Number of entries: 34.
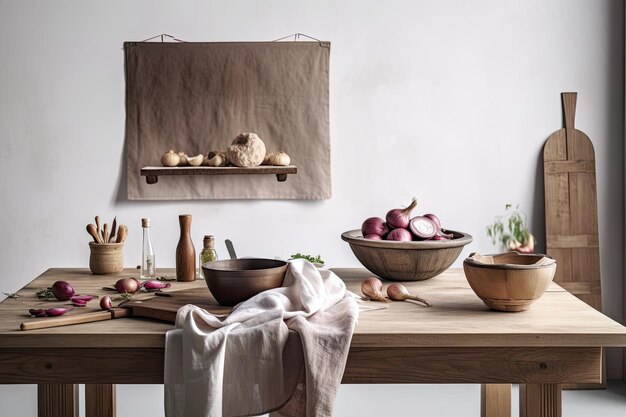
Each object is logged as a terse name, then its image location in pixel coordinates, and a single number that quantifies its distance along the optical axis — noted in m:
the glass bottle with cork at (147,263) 2.62
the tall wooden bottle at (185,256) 2.57
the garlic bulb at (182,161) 4.17
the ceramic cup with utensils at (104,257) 2.69
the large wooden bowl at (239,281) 2.08
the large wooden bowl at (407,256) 2.40
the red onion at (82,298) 2.16
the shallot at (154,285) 2.38
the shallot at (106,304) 2.06
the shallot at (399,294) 2.23
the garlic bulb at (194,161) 4.14
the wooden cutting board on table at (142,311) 1.90
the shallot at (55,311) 1.99
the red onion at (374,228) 2.50
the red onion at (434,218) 2.54
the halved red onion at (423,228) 2.46
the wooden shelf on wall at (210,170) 4.07
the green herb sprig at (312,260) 2.64
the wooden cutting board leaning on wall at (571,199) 4.28
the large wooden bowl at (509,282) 1.99
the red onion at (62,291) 2.21
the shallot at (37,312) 2.00
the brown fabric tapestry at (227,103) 4.27
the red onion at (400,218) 2.47
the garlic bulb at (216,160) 4.10
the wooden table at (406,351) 1.83
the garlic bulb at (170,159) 4.13
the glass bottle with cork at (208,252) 2.55
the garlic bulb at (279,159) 4.15
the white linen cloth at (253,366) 1.75
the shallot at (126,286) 2.33
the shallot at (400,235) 2.44
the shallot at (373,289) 2.23
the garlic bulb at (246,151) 4.05
